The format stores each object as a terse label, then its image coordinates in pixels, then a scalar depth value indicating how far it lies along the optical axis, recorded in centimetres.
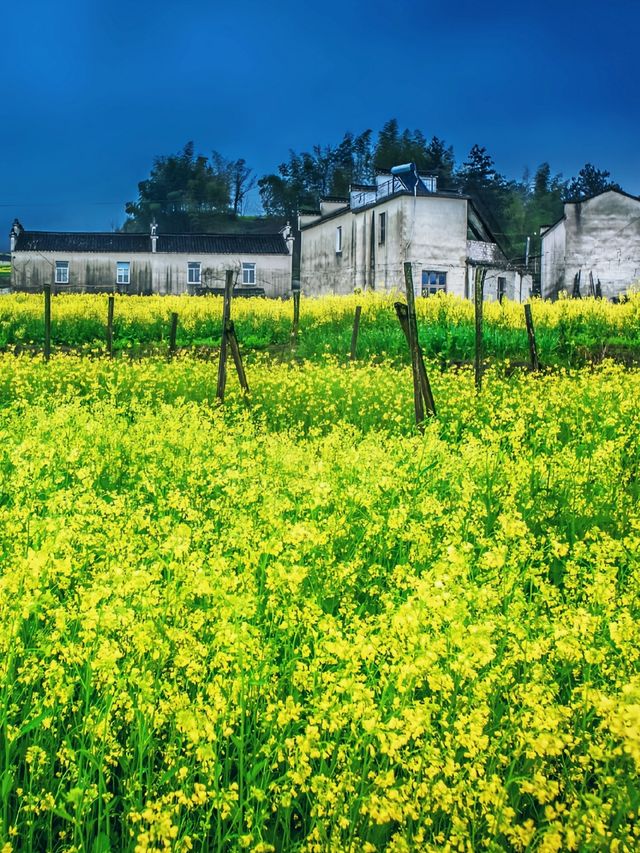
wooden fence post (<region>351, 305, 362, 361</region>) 1719
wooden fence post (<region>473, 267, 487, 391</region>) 1387
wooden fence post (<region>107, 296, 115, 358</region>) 1962
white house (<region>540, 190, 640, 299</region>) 3934
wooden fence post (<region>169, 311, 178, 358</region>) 1845
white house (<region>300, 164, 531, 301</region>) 3722
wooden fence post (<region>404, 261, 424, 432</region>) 984
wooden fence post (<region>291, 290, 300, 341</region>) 2056
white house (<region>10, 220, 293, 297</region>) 5306
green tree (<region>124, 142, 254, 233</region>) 9948
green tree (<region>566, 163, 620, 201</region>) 11012
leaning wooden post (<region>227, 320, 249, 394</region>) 1237
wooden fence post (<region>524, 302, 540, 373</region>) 1609
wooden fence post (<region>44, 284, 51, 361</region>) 1785
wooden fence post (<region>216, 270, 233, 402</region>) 1205
